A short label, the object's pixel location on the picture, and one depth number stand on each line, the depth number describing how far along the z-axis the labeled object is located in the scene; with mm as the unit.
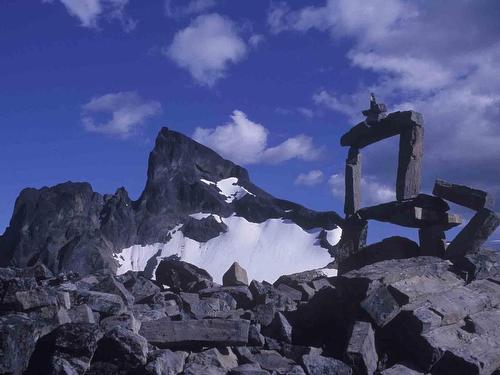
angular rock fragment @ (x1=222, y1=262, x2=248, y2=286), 14198
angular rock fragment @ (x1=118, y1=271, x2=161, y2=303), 12188
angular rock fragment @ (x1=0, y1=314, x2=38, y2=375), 6164
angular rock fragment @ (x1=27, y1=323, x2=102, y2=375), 6449
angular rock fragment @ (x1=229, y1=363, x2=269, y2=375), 6938
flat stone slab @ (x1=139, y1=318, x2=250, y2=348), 7789
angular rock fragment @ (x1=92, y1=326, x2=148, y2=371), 6672
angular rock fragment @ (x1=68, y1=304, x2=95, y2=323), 7789
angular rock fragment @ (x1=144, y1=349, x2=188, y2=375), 6488
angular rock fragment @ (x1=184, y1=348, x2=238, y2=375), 6996
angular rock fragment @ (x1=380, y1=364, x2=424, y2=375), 7484
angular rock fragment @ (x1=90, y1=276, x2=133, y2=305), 10234
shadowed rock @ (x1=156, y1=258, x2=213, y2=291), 13500
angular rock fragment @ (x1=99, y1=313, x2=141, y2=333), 7570
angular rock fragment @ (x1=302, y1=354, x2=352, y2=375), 7262
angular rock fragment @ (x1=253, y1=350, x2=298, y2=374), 7562
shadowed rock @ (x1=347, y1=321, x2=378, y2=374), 7570
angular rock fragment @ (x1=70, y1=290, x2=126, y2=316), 8625
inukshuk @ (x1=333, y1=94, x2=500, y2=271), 11547
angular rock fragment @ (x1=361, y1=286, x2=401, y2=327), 8312
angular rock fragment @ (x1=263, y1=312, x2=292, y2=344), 8820
